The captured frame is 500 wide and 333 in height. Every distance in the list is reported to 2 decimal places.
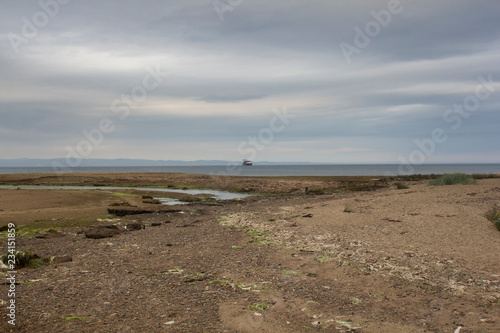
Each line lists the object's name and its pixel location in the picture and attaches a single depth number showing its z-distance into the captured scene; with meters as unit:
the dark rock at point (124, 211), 23.42
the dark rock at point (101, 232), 15.36
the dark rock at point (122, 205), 26.23
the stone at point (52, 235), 15.53
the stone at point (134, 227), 17.77
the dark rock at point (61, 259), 10.95
